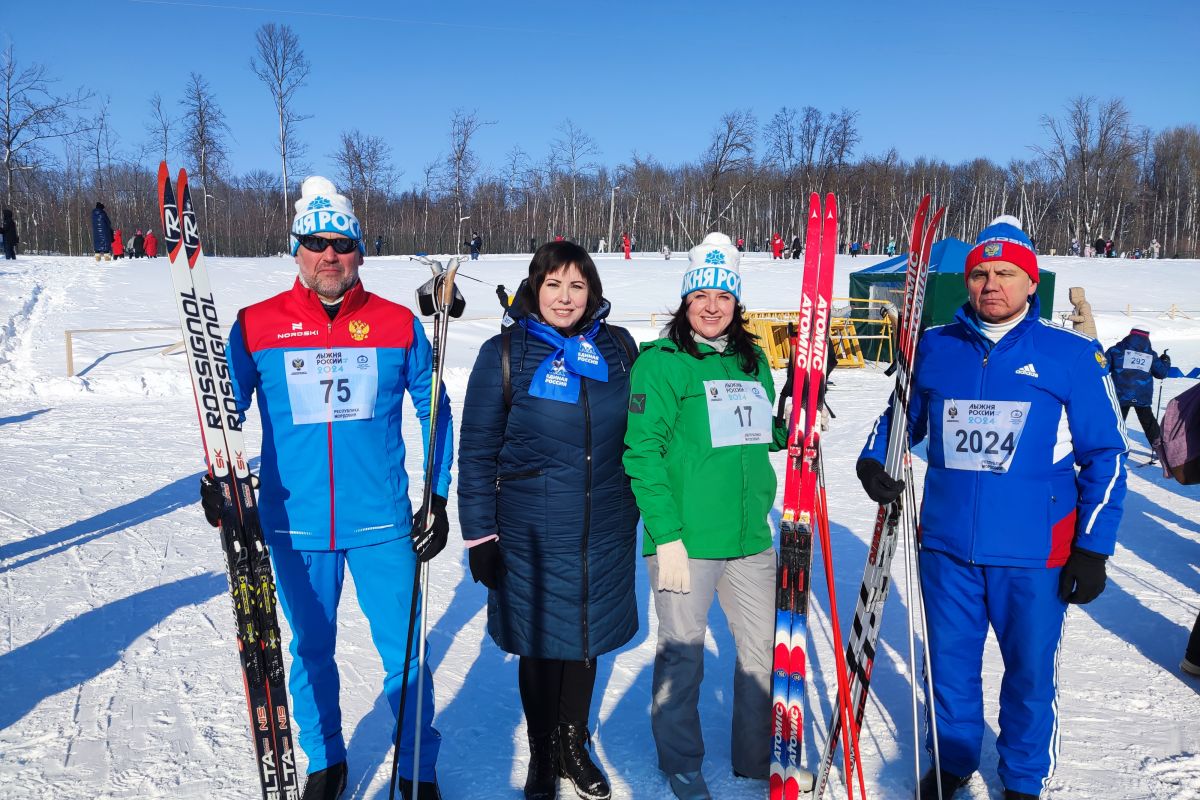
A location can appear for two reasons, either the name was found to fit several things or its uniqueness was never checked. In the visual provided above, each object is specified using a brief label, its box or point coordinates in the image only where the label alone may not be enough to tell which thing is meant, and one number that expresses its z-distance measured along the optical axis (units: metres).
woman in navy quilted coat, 2.48
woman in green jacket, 2.48
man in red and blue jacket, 2.50
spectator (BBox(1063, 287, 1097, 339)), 9.51
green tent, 16.44
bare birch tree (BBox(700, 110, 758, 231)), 49.72
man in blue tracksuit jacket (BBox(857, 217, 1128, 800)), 2.42
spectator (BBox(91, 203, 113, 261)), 26.83
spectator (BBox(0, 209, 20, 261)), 24.23
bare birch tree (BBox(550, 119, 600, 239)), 53.81
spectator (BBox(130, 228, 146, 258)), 32.16
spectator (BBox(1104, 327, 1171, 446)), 7.79
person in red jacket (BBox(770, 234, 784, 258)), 40.19
